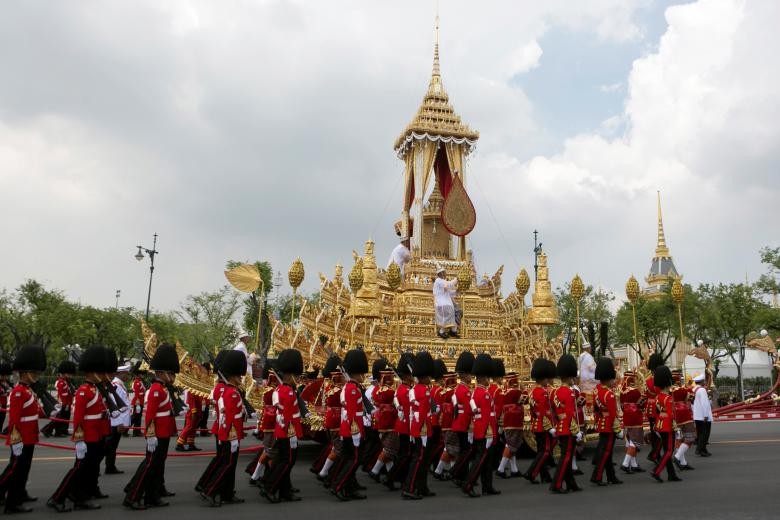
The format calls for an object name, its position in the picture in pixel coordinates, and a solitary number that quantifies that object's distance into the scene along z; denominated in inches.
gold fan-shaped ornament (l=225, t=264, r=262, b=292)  591.2
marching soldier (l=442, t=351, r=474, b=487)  353.7
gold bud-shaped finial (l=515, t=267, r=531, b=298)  737.0
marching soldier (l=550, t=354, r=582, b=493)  337.7
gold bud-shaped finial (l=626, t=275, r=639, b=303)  661.9
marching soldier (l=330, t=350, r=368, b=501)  321.7
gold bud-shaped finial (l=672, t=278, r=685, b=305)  661.3
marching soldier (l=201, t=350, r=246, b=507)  303.0
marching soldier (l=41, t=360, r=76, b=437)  587.8
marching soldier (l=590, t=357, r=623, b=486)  364.2
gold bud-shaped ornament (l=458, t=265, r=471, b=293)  640.4
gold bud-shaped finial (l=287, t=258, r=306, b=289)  594.5
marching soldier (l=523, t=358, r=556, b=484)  353.7
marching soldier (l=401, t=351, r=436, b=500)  326.0
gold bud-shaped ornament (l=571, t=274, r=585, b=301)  681.0
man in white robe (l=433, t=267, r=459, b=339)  692.1
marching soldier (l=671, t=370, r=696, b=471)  433.9
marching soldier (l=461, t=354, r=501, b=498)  330.0
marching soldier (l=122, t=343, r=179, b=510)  295.7
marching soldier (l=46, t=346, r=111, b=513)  287.7
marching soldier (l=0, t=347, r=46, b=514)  282.4
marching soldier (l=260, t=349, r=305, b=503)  311.3
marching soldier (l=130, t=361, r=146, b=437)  573.0
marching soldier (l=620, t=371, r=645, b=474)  418.3
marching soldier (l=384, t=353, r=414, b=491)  350.3
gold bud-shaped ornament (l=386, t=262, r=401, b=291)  681.0
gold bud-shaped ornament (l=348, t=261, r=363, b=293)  609.3
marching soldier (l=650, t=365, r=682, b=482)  376.7
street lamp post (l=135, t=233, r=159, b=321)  1196.5
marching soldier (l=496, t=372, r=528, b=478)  391.2
